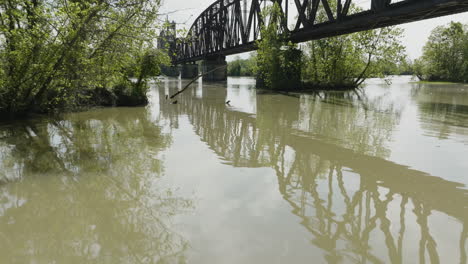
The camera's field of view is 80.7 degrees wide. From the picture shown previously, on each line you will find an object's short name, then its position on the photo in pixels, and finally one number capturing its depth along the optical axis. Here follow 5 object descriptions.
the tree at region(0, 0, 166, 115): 9.12
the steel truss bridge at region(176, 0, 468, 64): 14.56
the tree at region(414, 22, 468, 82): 52.12
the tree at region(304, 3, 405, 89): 34.34
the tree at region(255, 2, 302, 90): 29.80
